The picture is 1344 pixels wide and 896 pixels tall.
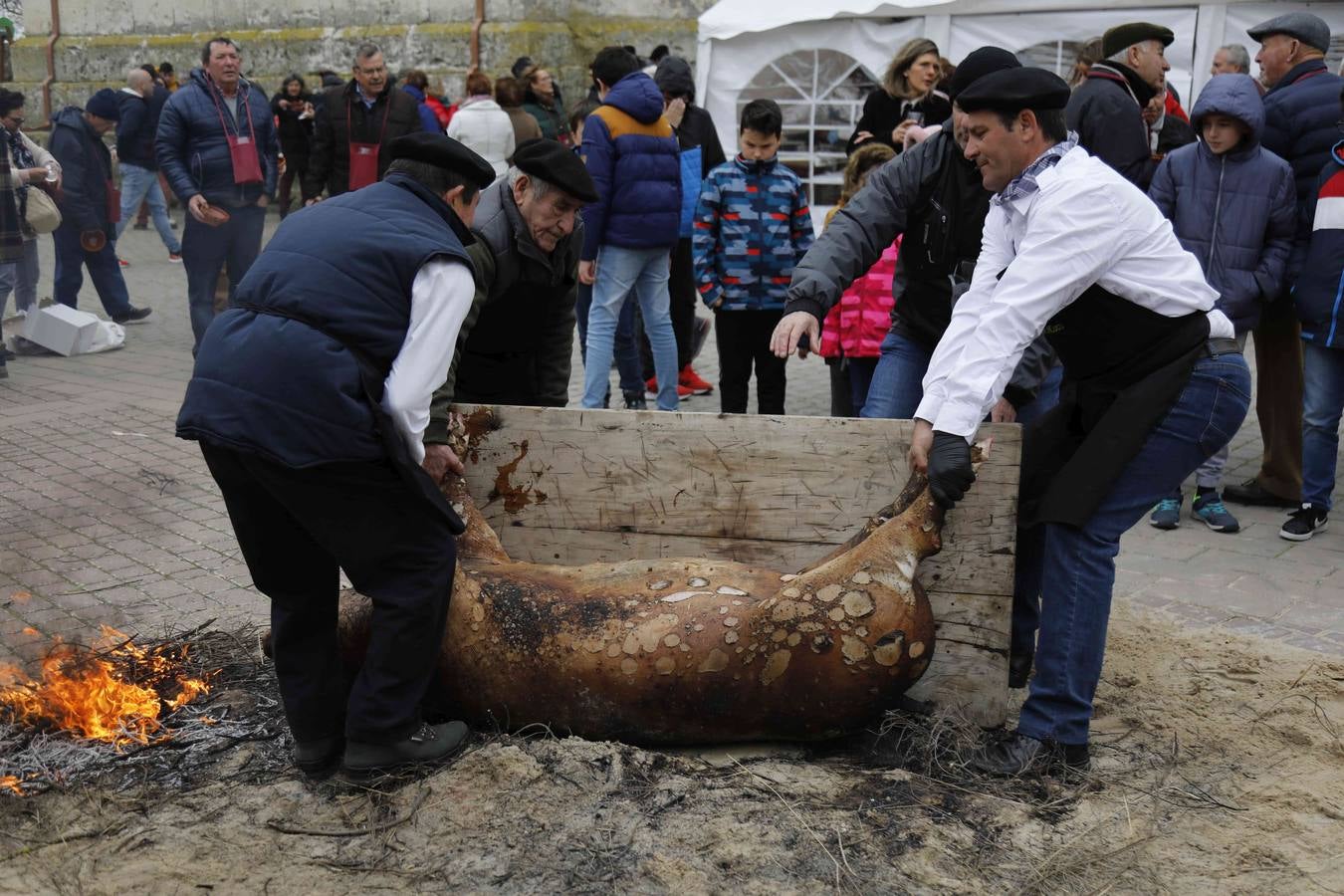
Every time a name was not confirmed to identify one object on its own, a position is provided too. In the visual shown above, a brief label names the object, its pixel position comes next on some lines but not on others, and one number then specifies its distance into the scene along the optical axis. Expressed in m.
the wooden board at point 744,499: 3.95
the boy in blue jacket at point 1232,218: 6.21
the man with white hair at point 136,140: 12.66
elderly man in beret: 4.36
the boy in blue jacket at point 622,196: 7.46
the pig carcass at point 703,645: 3.58
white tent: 10.41
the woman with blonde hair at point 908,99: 7.54
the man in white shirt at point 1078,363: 3.39
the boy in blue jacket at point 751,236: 7.24
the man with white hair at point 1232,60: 8.21
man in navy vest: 3.23
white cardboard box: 10.34
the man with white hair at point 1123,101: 6.13
